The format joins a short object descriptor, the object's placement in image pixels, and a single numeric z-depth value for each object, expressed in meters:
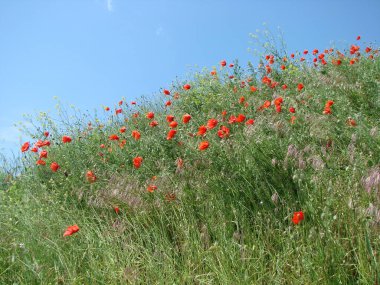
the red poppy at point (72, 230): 2.50
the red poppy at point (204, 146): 3.30
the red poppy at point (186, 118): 4.07
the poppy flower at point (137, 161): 3.59
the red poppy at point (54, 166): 4.25
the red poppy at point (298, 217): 2.11
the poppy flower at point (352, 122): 3.79
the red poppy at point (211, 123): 3.63
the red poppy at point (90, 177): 3.95
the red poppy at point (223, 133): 3.62
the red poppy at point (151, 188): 3.34
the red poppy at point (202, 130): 3.53
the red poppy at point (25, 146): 4.80
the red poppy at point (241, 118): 3.66
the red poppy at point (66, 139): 4.83
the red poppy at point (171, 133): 3.87
